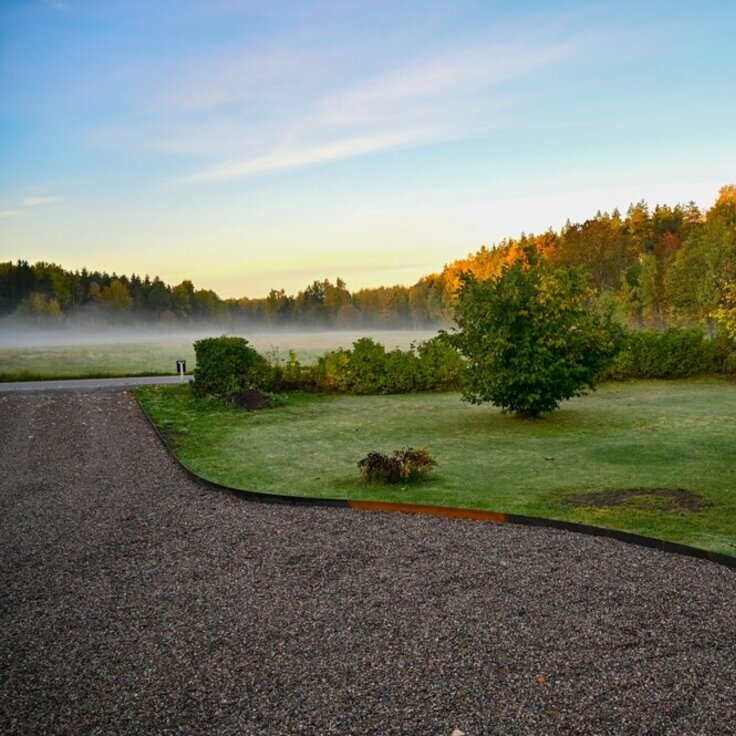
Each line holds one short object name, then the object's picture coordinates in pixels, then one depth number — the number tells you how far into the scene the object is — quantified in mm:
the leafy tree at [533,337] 13391
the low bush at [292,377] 20062
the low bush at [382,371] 20516
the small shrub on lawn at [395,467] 8820
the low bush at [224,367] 18547
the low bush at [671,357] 22703
